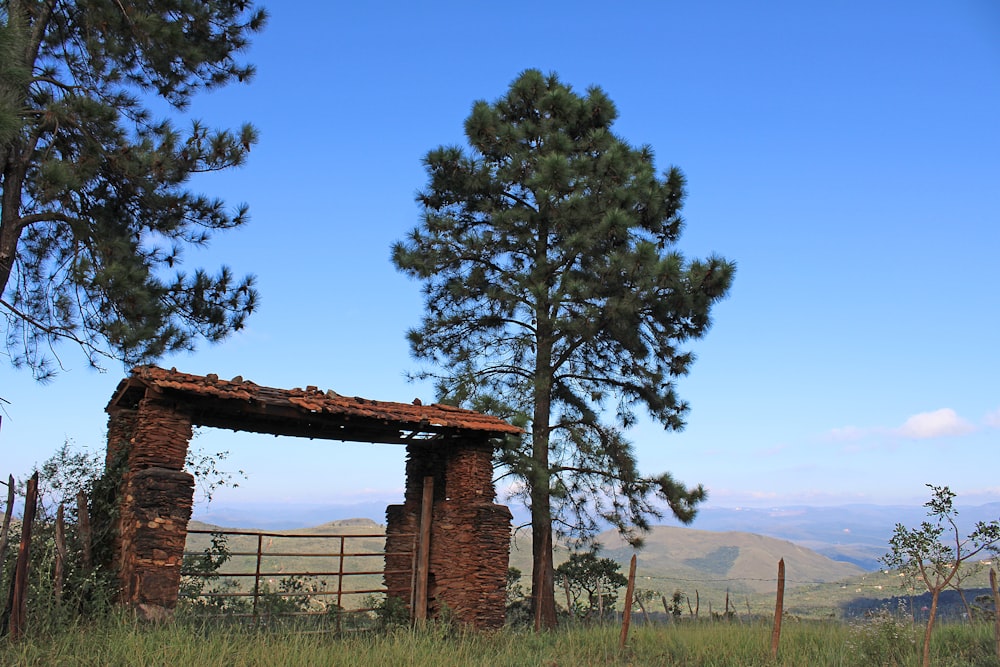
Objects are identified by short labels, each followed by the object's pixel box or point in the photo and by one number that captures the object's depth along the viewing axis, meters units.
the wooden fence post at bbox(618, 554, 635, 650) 10.68
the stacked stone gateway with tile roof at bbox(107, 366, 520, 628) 9.09
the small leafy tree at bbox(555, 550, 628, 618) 18.25
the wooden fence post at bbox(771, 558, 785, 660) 10.02
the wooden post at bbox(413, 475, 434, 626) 11.40
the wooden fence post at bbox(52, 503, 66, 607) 8.64
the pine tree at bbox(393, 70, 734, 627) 15.45
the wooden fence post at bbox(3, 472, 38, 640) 7.72
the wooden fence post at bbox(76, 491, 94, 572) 9.48
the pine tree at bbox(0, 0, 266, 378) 12.04
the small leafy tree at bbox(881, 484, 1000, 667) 10.33
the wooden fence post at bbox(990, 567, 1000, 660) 10.28
